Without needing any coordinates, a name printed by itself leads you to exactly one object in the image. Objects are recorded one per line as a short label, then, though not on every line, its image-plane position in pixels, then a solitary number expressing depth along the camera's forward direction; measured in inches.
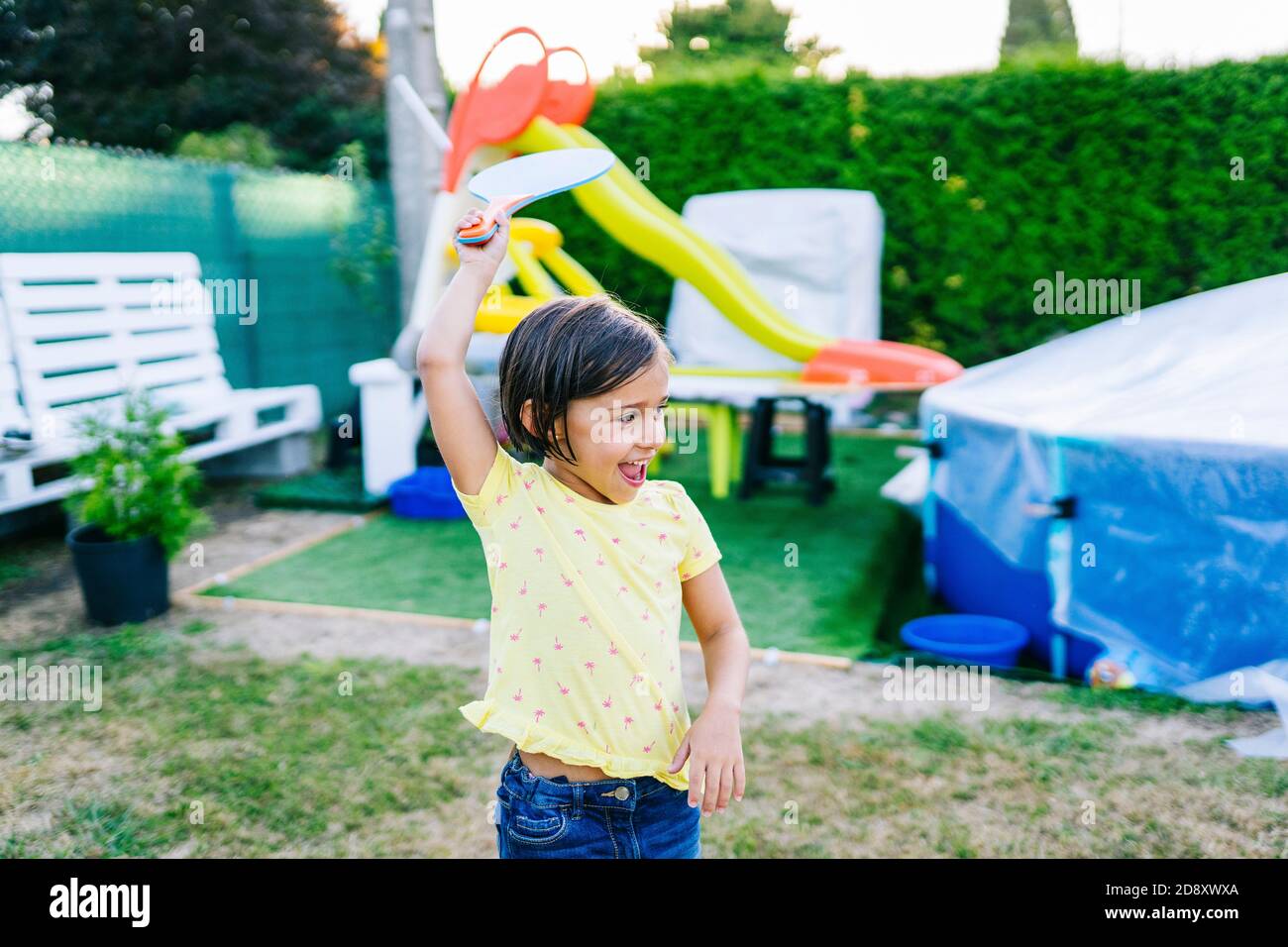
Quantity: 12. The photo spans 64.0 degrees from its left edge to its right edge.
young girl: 53.4
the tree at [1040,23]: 1002.1
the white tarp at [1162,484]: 134.1
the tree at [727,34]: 1020.5
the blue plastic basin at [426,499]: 246.4
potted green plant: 168.1
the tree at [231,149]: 503.2
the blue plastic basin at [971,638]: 154.6
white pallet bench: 209.6
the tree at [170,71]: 637.3
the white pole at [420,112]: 229.5
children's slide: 235.3
